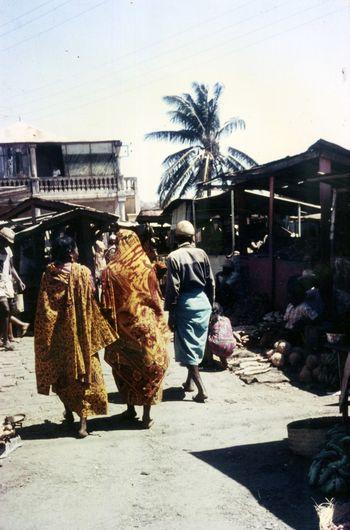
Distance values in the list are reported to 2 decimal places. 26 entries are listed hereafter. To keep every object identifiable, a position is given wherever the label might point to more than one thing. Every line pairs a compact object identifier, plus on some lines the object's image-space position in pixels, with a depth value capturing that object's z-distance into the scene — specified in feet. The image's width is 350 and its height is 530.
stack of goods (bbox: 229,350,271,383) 22.22
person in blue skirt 18.19
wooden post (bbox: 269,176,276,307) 35.37
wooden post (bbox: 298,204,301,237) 52.28
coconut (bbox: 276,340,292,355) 23.95
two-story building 91.66
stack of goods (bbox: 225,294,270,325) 34.14
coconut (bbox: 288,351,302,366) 22.98
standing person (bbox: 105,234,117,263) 33.13
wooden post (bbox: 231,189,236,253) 44.68
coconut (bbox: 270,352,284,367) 23.41
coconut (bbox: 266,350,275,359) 24.51
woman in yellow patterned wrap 14.96
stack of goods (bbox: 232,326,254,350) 27.68
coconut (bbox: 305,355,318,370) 21.39
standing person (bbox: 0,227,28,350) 29.71
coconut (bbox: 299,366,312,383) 20.90
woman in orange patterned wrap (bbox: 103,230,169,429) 15.52
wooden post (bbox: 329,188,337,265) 28.35
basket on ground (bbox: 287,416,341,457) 12.50
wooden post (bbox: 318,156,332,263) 29.17
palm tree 87.20
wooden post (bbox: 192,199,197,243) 58.03
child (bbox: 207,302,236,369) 23.00
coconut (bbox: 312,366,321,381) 20.51
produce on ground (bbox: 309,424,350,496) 10.30
